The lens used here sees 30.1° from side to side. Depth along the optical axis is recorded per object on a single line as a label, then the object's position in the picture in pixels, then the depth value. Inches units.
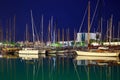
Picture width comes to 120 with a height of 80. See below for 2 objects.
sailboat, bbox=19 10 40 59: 1124.5
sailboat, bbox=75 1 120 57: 924.0
